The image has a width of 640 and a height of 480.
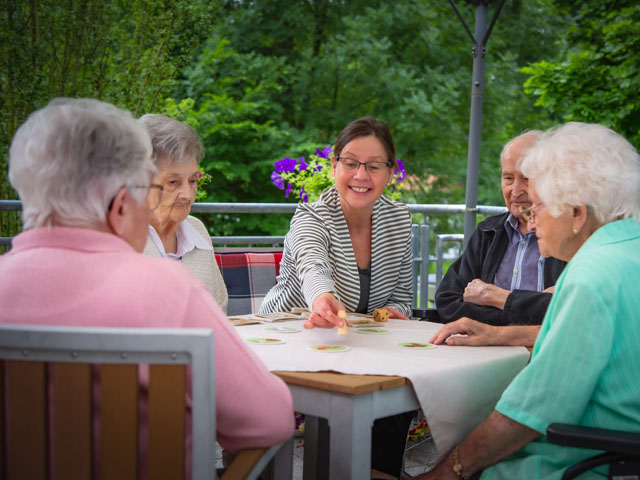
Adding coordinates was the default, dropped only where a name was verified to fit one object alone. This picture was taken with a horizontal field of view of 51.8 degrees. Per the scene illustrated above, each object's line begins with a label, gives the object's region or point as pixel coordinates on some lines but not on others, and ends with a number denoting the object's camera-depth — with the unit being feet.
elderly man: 8.79
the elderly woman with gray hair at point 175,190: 8.89
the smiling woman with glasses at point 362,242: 9.26
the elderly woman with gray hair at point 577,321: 5.15
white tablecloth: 5.79
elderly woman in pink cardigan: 3.96
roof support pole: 17.02
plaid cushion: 12.54
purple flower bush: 13.83
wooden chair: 3.51
